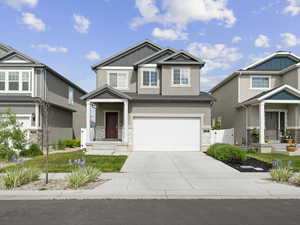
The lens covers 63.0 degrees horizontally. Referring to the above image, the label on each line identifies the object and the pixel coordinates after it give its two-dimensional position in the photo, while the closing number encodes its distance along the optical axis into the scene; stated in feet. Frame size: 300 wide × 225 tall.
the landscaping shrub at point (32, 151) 50.48
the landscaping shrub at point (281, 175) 28.27
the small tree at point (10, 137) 45.54
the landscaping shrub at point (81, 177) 25.16
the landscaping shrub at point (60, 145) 67.16
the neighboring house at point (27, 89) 59.36
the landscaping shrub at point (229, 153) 43.76
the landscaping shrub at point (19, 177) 25.18
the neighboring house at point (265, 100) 58.49
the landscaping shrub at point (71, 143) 71.48
